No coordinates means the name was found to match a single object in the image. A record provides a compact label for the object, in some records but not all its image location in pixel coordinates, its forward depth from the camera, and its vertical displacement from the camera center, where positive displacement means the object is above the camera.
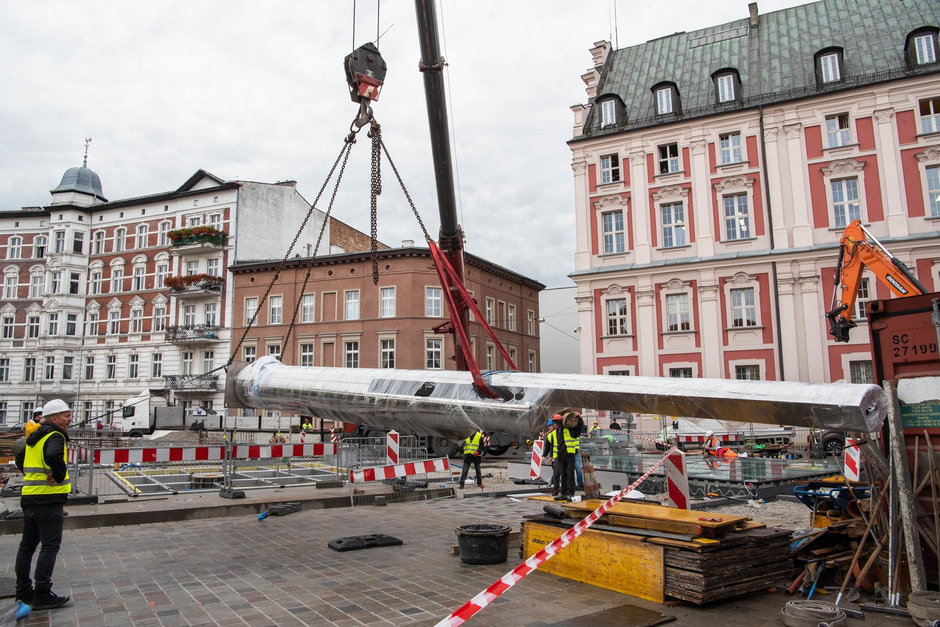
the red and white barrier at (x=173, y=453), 12.39 -0.78
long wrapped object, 5.58 +0.09
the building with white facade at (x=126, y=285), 42.31 +8.76
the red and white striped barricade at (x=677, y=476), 9.22 -0.99
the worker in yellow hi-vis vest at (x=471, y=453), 16.05 -1.08
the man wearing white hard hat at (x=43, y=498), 6.16 -0.78
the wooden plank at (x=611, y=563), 6.33 -1.59
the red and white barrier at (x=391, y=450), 14.83 -0.90
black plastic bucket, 7.74 -1.60
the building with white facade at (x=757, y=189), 26.80 +9.25
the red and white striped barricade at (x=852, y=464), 11.37 -1.08
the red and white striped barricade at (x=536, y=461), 15.81 -1.29
